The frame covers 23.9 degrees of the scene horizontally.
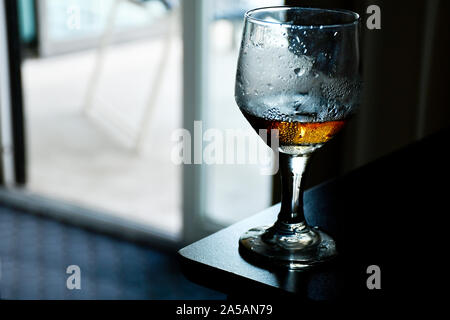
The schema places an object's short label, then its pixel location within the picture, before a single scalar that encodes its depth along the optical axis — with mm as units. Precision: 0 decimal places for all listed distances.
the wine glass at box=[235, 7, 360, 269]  660
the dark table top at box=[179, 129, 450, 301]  659
